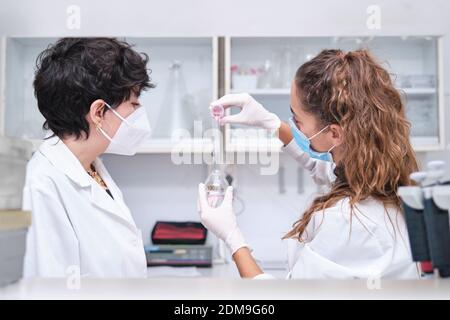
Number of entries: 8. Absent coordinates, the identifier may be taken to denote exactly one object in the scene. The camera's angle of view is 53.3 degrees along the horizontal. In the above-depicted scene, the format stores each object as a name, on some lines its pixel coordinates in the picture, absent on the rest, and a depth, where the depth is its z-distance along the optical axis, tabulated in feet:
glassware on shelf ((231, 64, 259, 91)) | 5.64
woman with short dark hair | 3.10
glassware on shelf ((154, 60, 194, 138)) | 4.48
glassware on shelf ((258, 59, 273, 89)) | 5.62
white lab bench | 2.43
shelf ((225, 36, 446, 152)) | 3.11
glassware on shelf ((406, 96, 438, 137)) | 3.13
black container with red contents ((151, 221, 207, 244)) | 4.21
